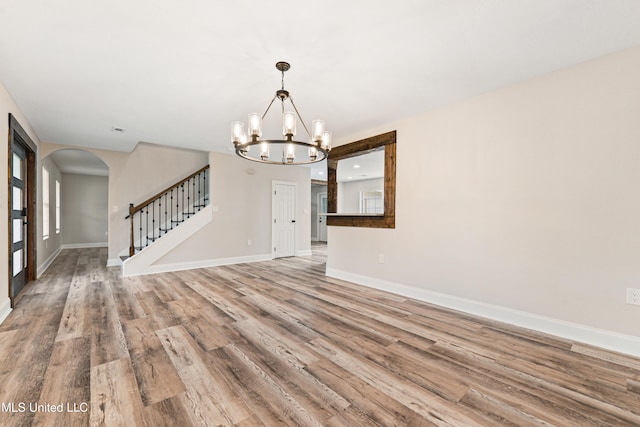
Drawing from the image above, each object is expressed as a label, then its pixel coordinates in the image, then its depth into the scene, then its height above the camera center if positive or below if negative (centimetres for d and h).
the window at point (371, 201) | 988 +35
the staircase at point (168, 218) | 521 -19
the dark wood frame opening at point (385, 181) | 410 +49
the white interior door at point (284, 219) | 704 -23
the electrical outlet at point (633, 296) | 227 -68
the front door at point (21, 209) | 332 +0
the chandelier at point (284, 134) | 248 +69
